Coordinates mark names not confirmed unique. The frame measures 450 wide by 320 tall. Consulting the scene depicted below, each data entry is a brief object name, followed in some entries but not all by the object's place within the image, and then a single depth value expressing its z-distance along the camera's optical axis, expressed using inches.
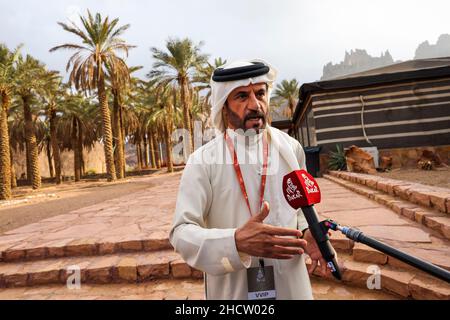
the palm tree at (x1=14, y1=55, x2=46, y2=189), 687.1
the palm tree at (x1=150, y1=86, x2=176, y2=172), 1097.4
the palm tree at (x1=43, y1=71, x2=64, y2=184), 924.2
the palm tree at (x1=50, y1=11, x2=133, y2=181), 733.9
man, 45.7
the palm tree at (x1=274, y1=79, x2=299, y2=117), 1299.2
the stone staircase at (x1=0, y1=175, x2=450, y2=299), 100.9
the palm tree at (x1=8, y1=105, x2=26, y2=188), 1186.6
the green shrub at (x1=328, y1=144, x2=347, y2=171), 400.5
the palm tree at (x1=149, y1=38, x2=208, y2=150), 862.5
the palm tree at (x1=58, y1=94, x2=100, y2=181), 1013.2
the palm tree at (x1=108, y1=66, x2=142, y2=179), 884.1
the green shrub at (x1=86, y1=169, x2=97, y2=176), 1583.4
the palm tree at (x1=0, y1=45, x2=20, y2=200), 619.8
